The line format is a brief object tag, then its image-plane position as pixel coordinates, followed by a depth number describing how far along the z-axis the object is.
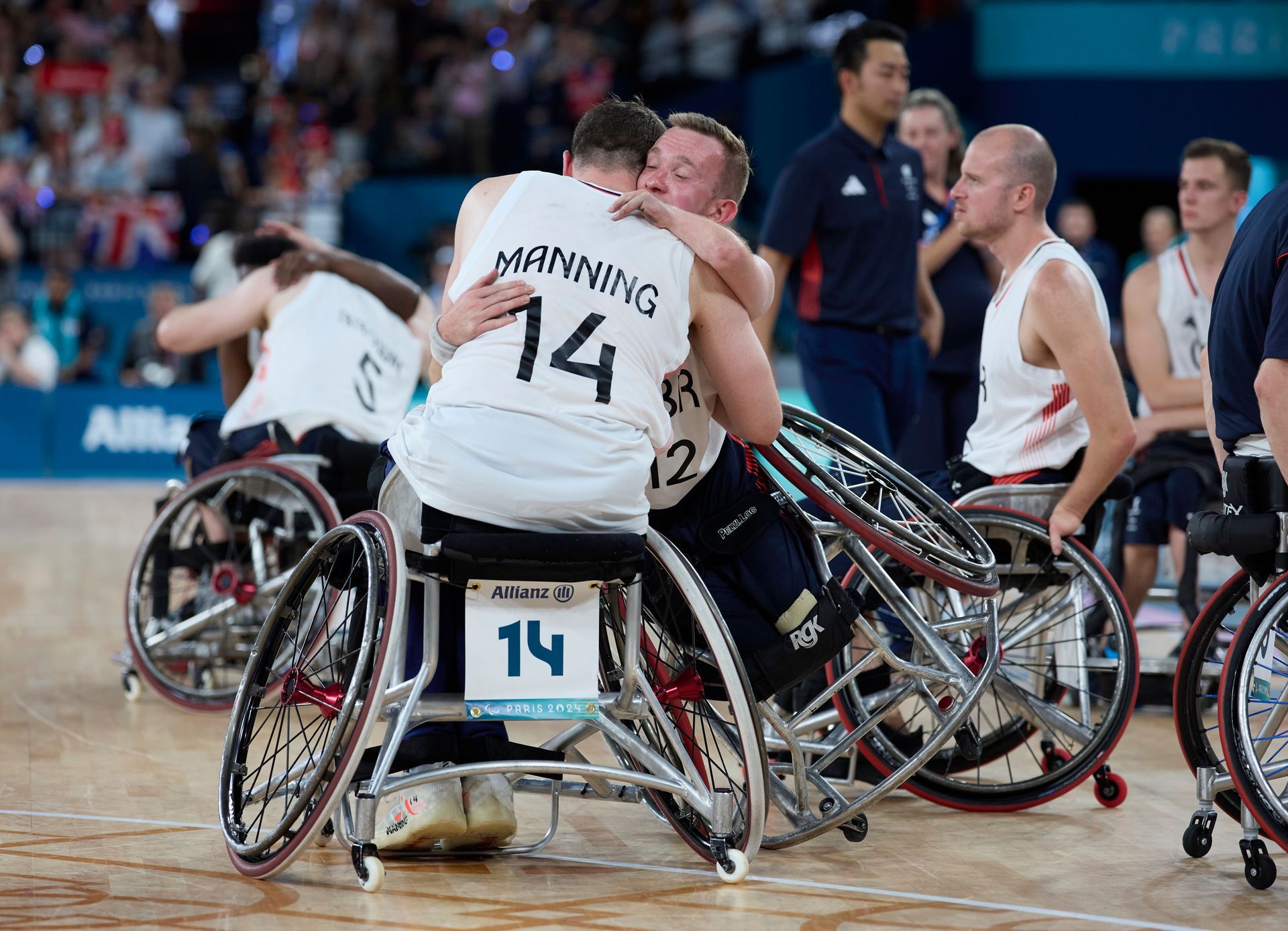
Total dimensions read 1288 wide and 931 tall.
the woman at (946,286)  12.08
